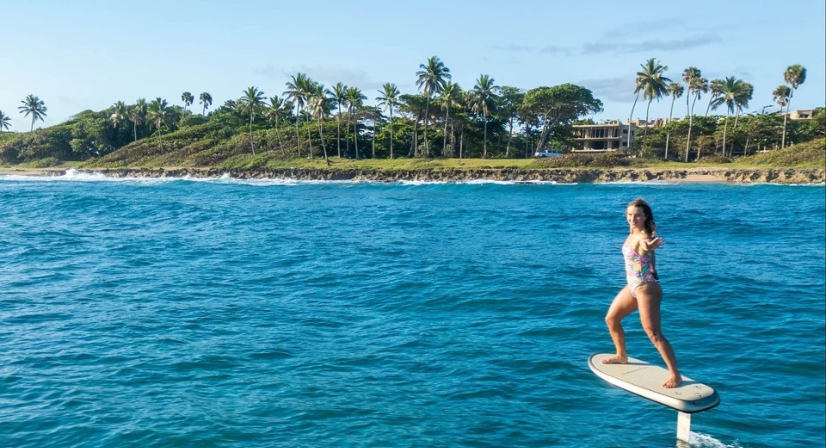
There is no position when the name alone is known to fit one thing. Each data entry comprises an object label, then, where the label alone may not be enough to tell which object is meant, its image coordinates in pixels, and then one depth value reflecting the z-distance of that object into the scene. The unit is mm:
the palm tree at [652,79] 89375
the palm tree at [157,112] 116938
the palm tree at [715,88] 92681
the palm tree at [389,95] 93500
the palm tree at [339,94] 92500
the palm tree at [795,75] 86688
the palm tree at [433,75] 90625
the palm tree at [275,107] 100062
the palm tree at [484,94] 91375
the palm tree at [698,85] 93125
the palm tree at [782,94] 95688
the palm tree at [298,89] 91750
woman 6617
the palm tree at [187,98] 157850
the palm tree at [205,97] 157625
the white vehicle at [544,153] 95225
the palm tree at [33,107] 140250
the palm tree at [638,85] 90875
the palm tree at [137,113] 119250
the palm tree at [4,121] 155612
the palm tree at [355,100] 92750
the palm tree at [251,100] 101812
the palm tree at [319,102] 90375
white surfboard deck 6227
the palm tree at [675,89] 101812
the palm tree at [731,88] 88500
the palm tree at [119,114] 120500
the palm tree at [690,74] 93312
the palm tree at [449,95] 89125
